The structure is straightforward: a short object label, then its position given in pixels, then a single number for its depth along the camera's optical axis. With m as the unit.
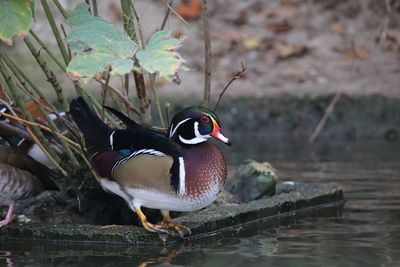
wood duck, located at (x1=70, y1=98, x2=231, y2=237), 10.27
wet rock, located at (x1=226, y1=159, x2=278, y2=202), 12.55
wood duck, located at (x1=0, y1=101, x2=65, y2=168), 12.33
